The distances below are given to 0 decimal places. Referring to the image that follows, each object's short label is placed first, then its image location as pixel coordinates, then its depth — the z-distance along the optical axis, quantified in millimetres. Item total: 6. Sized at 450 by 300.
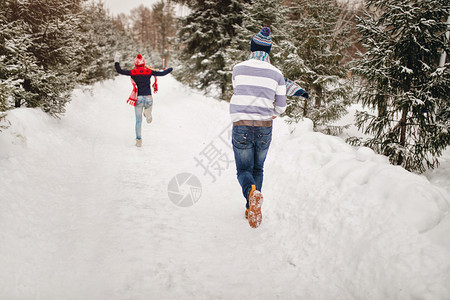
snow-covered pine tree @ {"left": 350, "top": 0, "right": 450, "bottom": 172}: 3801
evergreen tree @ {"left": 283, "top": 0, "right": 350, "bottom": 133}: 6000
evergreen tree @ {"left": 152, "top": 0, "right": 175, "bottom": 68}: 36347
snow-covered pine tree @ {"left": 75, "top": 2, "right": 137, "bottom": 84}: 14255
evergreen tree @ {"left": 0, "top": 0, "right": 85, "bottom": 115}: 4996
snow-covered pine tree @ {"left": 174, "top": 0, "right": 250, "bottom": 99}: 11859
